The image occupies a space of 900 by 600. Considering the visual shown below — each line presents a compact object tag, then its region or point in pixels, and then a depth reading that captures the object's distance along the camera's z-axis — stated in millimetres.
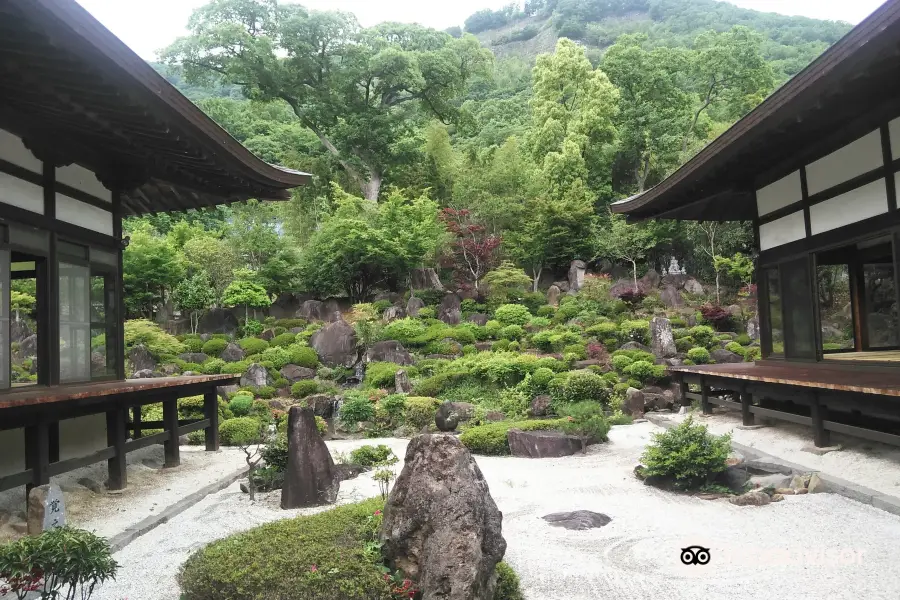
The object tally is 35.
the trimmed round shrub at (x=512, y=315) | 20953
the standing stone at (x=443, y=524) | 3387
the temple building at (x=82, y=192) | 4816
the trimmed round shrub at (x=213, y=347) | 19453
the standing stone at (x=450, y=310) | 22469
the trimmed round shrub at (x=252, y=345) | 19484
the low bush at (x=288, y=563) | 3369
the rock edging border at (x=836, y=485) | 5284
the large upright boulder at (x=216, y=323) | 23109
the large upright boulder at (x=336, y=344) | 19062
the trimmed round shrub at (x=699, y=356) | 16422
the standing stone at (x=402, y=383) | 15441
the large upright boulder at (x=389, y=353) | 18102
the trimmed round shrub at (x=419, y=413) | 12750
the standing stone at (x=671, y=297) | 22781
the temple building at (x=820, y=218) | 6387
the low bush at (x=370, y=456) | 8852
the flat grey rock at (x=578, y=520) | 5590
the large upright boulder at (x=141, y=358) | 17500
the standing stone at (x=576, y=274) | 25125
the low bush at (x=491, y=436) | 9953
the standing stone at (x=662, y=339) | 16719
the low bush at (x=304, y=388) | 15842
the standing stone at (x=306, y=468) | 6539
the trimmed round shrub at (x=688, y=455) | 6473
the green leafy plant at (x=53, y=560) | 2967
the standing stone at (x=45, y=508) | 4473
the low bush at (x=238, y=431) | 11477
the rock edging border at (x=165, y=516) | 5413
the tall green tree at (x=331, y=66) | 28375
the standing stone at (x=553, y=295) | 24123
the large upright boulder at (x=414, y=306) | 22833
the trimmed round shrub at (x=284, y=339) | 20245
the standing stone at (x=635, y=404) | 13016
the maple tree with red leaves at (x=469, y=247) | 24688
